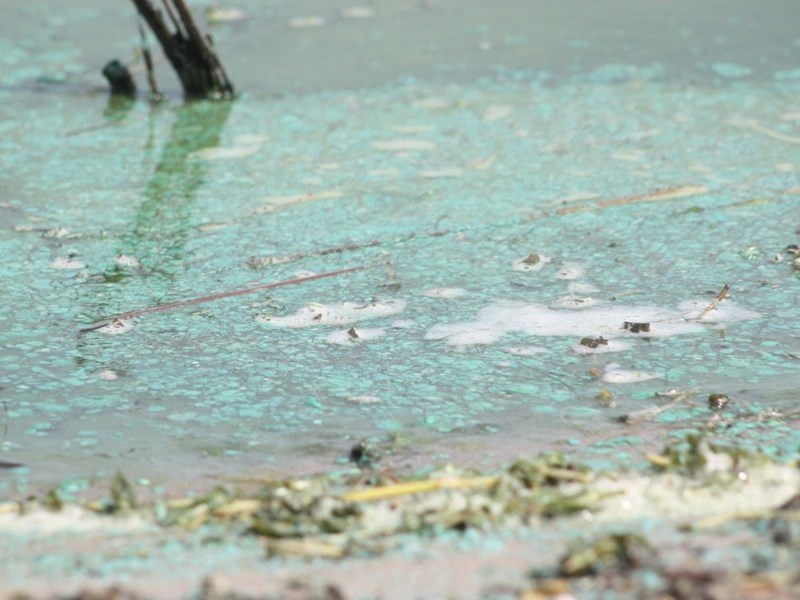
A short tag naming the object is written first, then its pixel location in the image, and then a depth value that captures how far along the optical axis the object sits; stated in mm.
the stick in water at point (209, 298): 4668
